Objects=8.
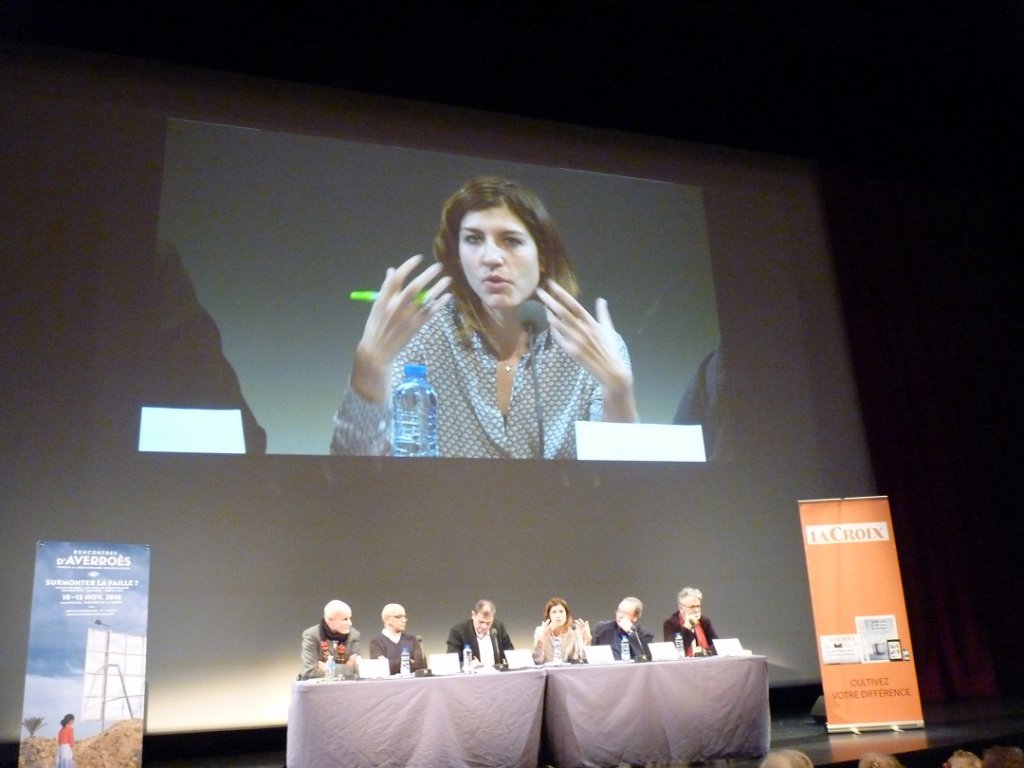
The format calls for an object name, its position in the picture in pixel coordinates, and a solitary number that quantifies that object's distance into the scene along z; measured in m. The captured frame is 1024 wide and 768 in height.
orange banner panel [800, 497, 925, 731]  3.86
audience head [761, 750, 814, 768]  1.65
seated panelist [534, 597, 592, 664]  3.62
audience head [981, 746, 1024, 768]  1.75
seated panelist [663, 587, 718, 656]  3.94
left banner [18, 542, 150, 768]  3.28
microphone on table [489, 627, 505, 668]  3.75
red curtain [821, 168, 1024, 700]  5.40
